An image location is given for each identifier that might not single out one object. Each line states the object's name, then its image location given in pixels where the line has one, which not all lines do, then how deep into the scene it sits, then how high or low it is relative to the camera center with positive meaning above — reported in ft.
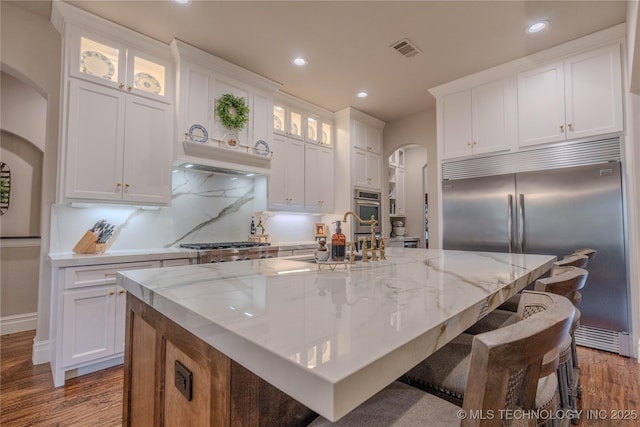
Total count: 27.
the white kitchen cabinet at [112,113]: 8.00 +3.24
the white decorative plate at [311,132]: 14.51 +4.52
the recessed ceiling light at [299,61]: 10.60 +5.82
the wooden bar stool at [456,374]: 2.93 -1.55
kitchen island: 1.66 -0.71
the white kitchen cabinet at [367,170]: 15.17 +2.93
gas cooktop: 10.07 -0.65
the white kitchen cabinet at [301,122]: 13.29 +4.85
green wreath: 10.57 +4.10
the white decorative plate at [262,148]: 11.60 +3.02
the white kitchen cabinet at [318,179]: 14.15 +2.27
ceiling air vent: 9.62 +5.80
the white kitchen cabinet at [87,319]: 7.17 -2.27
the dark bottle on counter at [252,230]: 12.94 -0.15
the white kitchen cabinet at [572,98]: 8.92 +4.03
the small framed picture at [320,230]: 15.48 -0.19
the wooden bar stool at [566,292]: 3.67 -0.81
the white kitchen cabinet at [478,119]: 10.91 +4.06
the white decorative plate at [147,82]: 9.34 +4.51
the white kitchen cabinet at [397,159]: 19.43 +4.37
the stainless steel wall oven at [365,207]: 14.87 +0.99
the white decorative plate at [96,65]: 8.33 +4.55
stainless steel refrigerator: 8.72 +0.06
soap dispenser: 5.63 -0.38
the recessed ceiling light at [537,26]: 8.66 +5.76
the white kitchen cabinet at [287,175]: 12.78 +2.22
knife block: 8.14 -0.47
